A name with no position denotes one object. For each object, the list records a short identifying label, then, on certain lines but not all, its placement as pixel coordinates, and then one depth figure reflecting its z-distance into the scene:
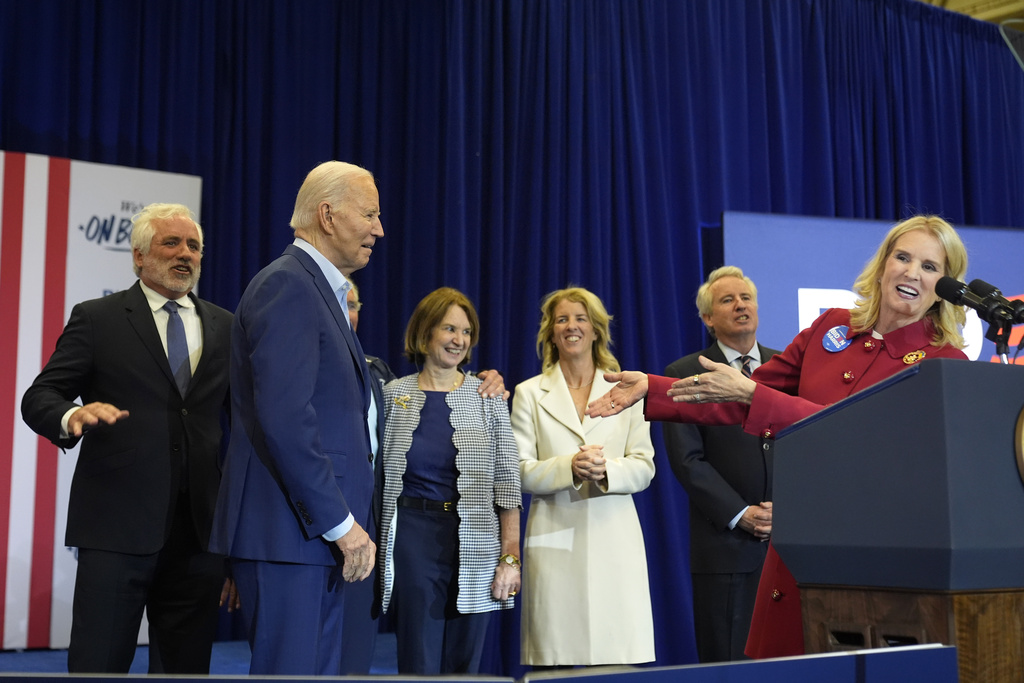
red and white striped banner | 4.26
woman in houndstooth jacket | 2.98
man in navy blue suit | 1.97
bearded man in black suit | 2.48
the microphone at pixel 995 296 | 1.63
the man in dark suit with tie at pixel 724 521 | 3.23
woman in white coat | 3.21
